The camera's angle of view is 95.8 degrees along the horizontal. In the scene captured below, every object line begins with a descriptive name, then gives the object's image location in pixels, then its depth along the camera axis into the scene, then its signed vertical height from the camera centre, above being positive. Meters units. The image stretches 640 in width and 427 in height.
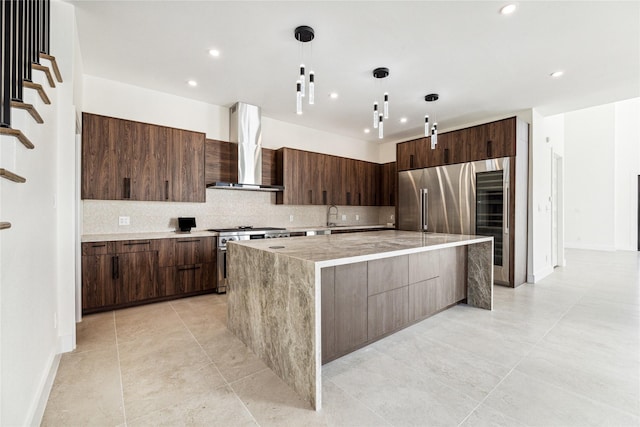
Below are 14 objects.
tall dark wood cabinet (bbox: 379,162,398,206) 6.45 +0.61
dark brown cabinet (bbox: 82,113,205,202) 3.38 +0.65
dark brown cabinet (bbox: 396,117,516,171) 4.32 +1.08
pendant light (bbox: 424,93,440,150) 3.50 +1.62
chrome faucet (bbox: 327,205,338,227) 6.03 -0.05
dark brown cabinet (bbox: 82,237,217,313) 3.14 -0.71
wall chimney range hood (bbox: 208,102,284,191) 4.44 +1.10
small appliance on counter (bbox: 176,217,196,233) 4.00 -0.17
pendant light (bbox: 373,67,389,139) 3.03 +1.61
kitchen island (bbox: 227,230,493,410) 1.76 -0.64
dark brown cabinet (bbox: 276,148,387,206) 4.99 +0.62
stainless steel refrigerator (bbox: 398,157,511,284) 4.40 +0.17
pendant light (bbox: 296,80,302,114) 2.46 +0.98
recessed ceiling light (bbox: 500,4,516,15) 2.27 +1.61
